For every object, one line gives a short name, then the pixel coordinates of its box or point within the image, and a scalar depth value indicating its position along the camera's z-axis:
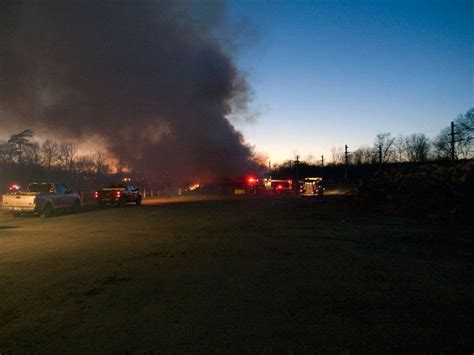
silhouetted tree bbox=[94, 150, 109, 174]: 77.01
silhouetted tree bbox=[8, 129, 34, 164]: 52.85
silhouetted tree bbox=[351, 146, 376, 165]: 92.38
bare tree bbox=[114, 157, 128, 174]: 50.66
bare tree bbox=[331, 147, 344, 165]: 103.57
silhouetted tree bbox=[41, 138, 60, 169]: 69.75
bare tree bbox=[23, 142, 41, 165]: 59.62
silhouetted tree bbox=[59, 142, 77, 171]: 72.53
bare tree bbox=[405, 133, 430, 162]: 80.01
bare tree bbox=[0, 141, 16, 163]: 54.31
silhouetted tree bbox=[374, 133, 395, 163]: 82.32
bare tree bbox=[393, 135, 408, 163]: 84.50
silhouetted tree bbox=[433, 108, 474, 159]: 49.82
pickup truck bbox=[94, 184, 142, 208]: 24.98
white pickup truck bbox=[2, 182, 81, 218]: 17.95
